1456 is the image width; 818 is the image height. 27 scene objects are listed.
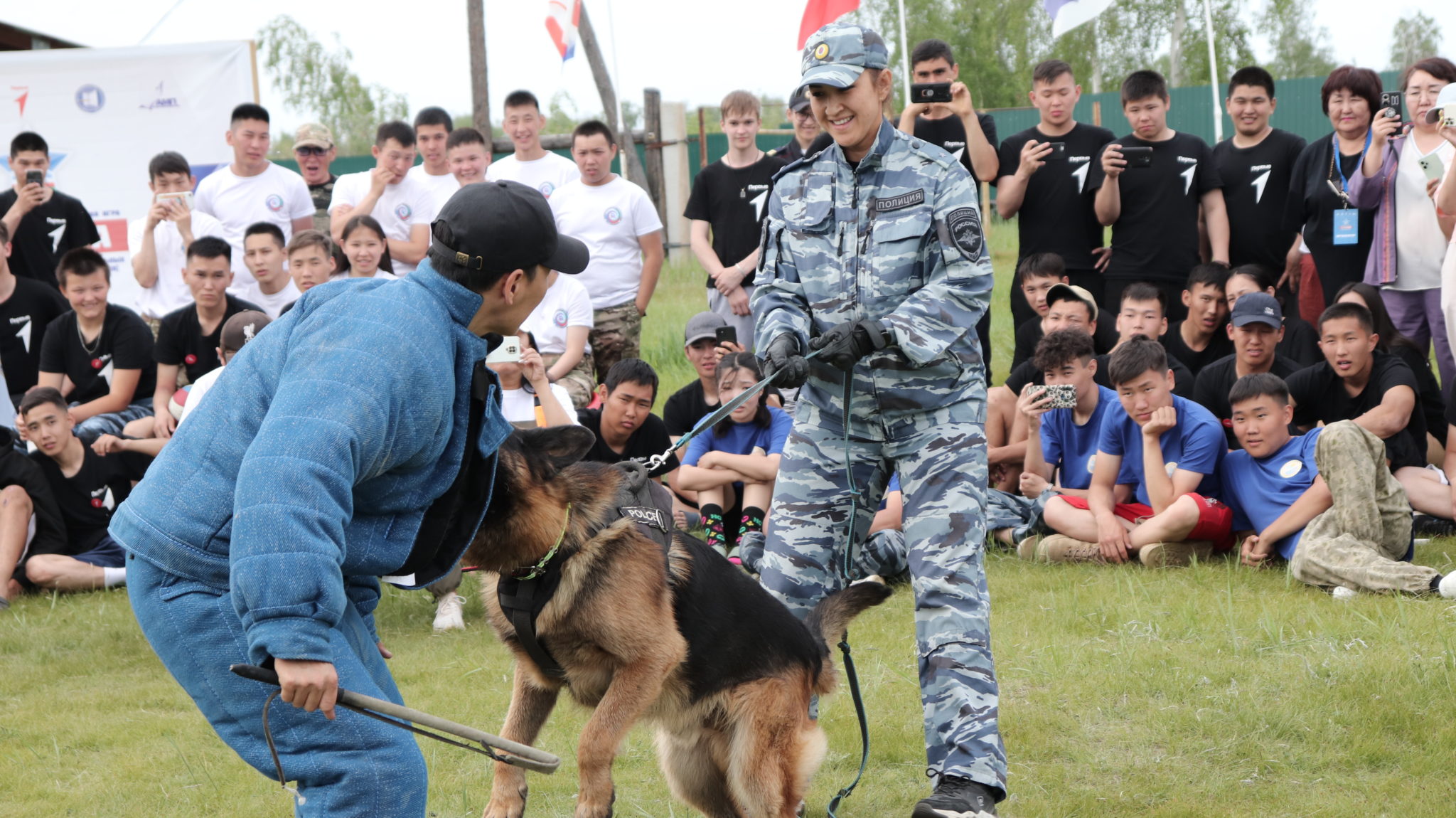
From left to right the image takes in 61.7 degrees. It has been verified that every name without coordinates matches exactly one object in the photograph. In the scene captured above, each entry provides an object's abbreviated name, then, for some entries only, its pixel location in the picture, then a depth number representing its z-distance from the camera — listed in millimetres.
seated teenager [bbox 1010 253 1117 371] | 7441
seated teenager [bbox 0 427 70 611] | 7031
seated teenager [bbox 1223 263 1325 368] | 6953
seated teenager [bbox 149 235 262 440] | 7598
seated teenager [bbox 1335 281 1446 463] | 6434
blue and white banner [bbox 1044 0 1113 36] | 9391
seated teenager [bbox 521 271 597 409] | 7930
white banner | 11773
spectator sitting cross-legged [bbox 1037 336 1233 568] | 6180
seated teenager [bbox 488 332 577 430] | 6746
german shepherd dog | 3084
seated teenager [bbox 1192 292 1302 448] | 6465
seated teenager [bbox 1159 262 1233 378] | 7078
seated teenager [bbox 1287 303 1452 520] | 6148
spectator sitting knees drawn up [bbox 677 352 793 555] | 6941
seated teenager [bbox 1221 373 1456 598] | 5438
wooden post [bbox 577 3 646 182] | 15000
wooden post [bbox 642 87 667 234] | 15234
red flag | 9664
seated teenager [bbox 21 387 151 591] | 7102
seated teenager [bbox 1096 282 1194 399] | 7145
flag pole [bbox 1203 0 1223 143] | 10125
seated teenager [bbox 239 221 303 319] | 7883
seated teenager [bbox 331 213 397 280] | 7434
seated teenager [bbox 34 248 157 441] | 8086
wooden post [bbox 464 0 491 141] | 15258
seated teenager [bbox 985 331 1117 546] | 6746
